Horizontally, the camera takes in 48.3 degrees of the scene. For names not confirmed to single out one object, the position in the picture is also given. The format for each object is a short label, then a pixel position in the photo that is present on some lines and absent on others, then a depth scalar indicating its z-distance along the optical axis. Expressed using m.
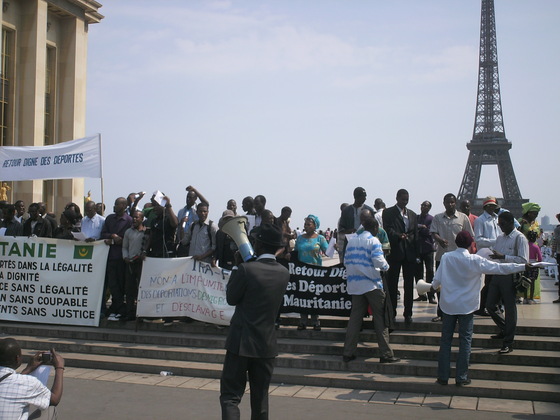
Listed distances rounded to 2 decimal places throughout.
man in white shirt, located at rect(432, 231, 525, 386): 7.35
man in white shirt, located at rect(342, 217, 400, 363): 8.17
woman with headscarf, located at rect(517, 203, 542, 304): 12.15
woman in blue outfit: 10.10
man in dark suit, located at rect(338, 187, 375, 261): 9.99
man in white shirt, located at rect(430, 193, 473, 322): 9.83
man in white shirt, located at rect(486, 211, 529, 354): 8.11
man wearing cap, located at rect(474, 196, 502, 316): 9.93
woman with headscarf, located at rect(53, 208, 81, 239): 11.34
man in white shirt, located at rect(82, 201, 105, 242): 11.17
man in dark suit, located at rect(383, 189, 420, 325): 9.54
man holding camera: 4.06
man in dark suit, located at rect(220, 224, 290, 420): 5.10
